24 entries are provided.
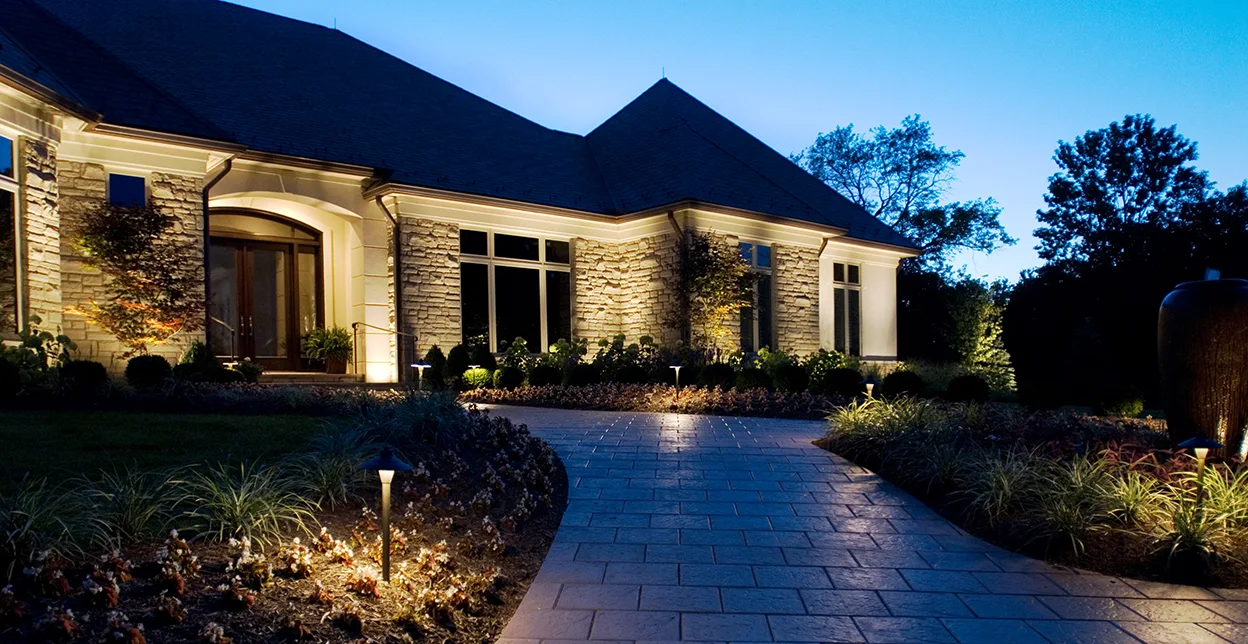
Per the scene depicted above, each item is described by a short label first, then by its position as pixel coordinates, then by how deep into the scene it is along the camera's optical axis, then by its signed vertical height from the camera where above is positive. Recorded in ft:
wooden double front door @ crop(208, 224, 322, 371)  45.44 +2.04
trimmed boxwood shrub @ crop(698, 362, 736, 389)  43.47 -2.59
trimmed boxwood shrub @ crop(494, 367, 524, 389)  45.70 -2.65
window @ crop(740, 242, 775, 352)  55.67 +1.20
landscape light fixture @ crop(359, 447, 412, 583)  11.70 -2.03
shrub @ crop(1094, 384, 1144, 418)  38.65 -3.85
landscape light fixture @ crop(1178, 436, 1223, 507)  14.85 -2.31
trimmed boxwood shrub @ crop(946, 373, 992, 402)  39.29 -3.17
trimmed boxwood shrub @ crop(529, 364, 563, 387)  46.11 -2.57
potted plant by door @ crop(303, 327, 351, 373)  46.78 -0.88
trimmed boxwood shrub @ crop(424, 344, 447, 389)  46.29 -2.10
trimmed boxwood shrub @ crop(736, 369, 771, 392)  42.34 -2.77
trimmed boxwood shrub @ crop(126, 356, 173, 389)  29.91 -1.31
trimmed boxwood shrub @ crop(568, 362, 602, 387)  45.39 -2.53
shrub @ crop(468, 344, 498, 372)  46.70 -1.54
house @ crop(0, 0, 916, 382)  35.40 +7.25
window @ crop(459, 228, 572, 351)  50.21 +2.53
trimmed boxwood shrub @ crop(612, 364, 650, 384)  45.44 -2.56
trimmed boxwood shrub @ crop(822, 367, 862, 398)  40.78 -2.90
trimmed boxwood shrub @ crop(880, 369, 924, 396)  39.22 -2.85
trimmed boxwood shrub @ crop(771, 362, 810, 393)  42.22 -2.69
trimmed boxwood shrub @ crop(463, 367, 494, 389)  45.93 -2.66
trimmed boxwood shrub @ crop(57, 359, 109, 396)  26.81 -1.33
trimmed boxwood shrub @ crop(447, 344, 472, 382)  46.03 -1.80
